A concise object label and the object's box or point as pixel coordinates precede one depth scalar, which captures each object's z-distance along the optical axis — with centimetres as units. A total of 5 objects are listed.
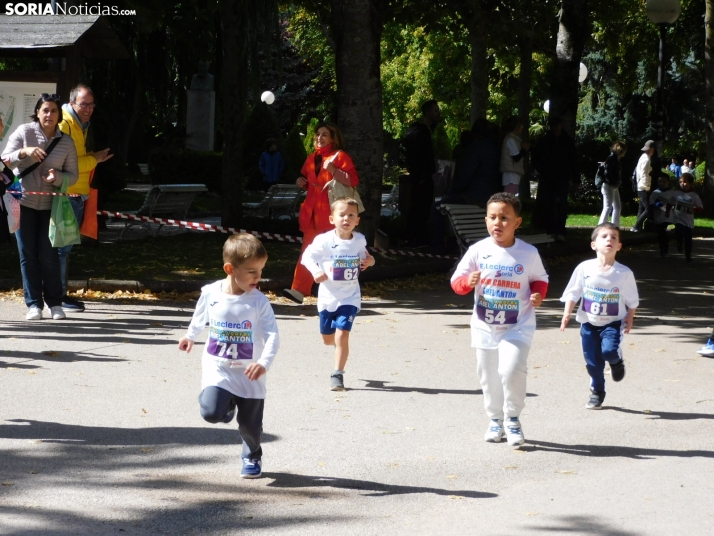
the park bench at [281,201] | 2292
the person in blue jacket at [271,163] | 2958
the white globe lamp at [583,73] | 2861
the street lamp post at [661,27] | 2244
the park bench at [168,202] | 1883
